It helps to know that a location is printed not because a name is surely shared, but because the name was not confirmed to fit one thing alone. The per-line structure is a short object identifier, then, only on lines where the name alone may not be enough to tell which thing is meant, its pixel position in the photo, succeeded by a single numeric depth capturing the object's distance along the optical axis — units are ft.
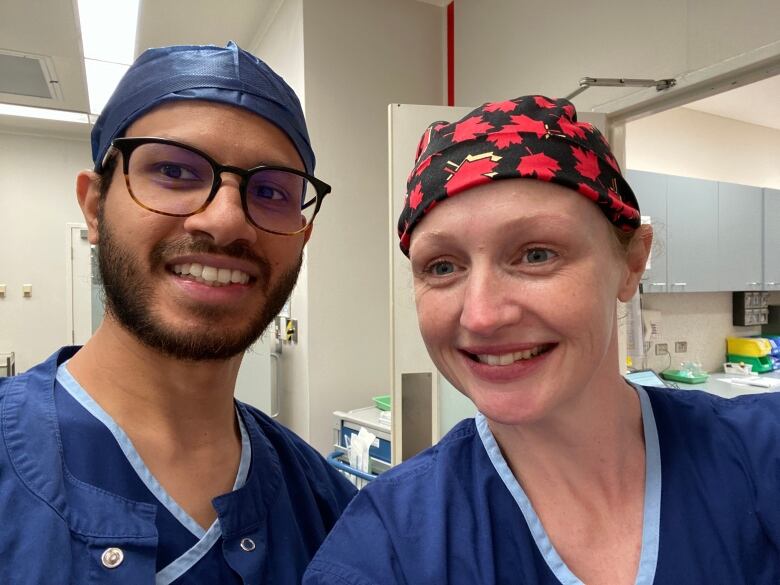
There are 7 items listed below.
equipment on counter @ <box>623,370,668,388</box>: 8.36
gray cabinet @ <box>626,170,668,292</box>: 11.57
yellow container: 13.71
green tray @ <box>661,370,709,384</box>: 12.20
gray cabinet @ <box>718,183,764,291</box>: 12.89
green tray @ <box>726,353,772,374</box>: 13.69
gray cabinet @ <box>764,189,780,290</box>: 13.64
